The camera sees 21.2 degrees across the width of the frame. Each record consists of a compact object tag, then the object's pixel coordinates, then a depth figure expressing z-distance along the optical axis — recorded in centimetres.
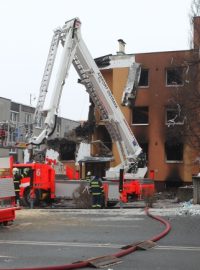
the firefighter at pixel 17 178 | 2444
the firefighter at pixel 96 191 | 2276
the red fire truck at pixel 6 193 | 1427
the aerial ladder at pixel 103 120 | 2470
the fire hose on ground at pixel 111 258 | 816
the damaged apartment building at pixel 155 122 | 3797
